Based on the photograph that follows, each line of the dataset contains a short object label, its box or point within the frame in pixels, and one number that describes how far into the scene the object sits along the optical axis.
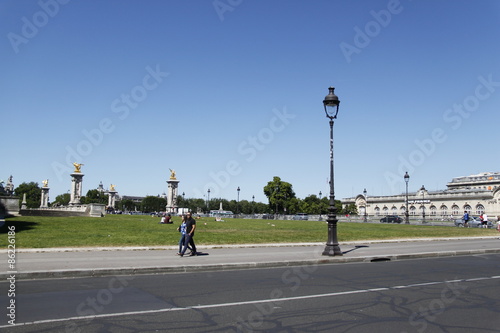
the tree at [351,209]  137.48
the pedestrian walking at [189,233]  17.00
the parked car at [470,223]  57.64
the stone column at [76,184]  93.69
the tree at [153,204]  189.75
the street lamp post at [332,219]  18.23
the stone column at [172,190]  115.25
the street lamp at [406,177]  59.79
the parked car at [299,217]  90.19
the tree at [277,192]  129.12
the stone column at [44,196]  121.36
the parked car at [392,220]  72.69
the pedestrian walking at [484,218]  39.34
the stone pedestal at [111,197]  134.51
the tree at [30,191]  164.25
